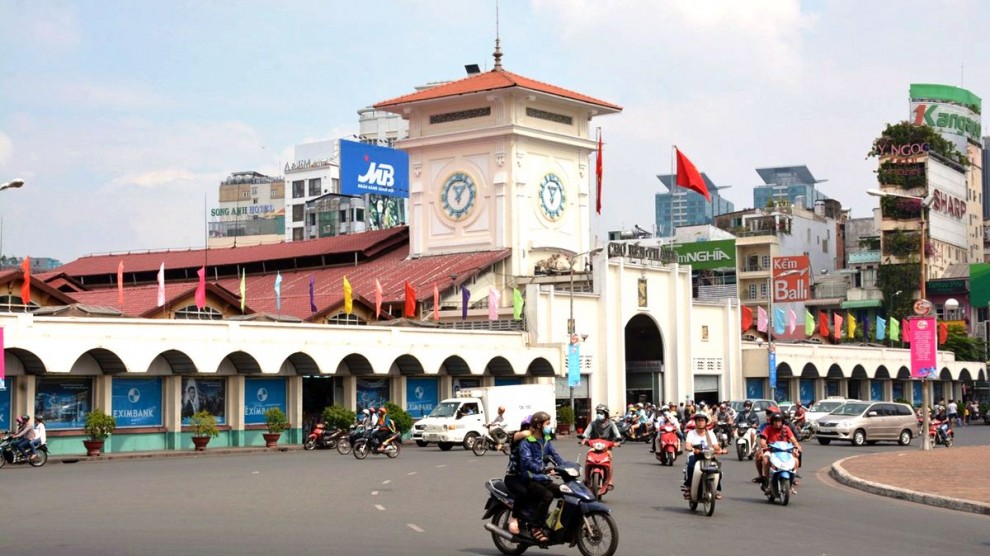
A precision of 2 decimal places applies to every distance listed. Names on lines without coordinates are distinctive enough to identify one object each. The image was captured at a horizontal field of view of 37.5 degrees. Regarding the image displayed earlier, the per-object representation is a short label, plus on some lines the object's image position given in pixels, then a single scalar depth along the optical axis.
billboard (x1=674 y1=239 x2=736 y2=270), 120.38
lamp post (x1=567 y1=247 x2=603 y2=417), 64.19
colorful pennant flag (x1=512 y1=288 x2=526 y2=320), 64.81
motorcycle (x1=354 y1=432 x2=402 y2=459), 41.62
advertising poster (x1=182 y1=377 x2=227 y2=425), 51.09
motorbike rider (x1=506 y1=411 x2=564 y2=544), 16.97
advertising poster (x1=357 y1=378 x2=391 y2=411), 58.16
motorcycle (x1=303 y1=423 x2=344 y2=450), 50.84
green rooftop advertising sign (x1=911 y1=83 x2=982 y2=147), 135.88
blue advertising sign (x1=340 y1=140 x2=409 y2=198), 88.62
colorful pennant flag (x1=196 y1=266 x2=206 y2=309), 56.03
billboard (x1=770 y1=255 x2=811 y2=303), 109.88
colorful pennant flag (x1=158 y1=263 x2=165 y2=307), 54.88
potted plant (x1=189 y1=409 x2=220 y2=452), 48.94
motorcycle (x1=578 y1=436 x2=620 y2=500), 24.44
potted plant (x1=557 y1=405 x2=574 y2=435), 62.88
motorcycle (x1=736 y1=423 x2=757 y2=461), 40.28
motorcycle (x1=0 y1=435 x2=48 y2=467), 39.88
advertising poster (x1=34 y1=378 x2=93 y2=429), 46.69
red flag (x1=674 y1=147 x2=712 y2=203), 74.31
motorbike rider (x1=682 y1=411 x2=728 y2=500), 23.47
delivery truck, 48.06
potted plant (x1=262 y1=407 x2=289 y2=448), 51.81
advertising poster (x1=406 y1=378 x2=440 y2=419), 60.59
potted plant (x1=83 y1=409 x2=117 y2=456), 45.69
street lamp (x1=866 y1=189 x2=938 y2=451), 43.06
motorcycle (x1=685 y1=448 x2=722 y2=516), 22.59
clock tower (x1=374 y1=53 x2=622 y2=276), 76.31
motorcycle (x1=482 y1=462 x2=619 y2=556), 16.61
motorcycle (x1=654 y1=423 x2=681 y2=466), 37.19
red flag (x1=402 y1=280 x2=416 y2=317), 65.69
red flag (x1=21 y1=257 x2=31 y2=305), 51.69
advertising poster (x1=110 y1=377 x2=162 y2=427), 48.78
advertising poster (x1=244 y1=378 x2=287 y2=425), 53.38
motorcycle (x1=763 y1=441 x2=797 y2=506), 24.91
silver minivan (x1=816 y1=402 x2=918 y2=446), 49.66
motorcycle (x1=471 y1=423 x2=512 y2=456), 44.34
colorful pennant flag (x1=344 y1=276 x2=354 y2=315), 60.47
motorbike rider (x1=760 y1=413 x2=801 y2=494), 25.56
